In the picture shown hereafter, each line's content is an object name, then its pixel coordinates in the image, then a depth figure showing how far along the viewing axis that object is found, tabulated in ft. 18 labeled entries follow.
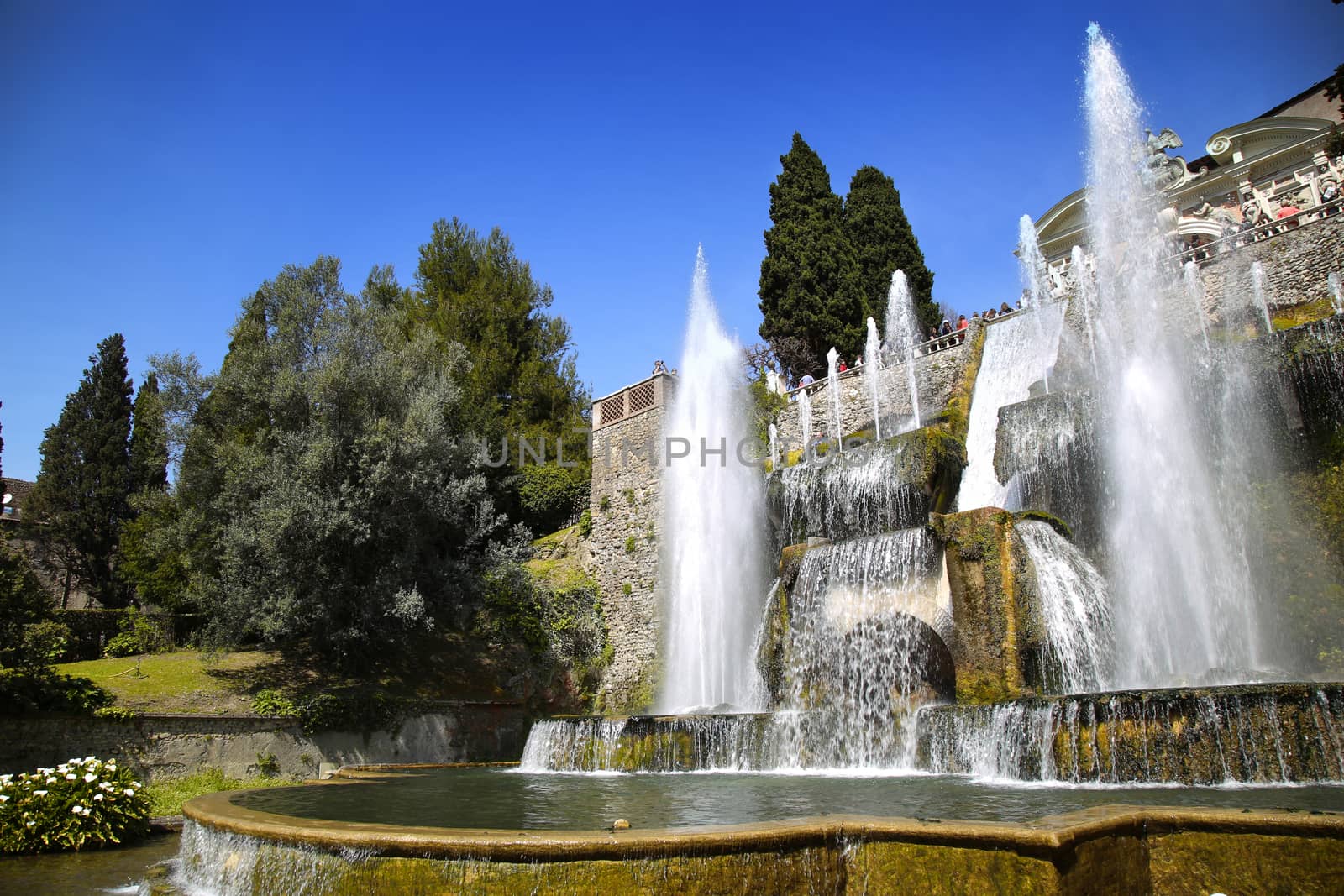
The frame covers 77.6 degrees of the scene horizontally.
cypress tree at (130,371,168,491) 85.71
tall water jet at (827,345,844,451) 68.33
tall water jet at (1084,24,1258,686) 38.17
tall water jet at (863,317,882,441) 66.39
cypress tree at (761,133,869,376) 80.79
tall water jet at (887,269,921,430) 66.80
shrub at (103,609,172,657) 54.60
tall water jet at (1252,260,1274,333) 51.52
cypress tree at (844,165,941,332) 89.04
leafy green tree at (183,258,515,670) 46.91
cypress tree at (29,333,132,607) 85.20
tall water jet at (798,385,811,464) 69.41
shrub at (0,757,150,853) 23.73
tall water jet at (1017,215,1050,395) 63.41
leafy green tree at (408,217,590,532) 76.33
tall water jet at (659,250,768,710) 54.95
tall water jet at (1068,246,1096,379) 58.90
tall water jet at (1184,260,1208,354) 52.95
